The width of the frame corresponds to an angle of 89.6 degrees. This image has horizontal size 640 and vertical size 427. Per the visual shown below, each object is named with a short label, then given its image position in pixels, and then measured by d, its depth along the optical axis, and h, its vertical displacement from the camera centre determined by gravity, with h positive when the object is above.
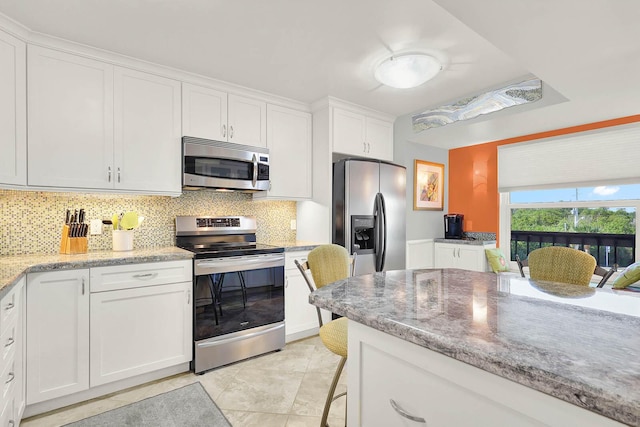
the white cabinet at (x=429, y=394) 0.61 -0.42
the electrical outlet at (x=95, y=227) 2.59 -0.11
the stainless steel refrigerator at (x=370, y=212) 3.25 +0.01
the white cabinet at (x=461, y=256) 3.89 -0.55
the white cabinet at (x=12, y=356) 1.47 -0.73
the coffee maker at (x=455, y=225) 4.36 -0.17
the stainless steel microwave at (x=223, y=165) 2.74 +0.43
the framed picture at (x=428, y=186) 4.27 +0.37
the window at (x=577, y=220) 3.23 -0.09
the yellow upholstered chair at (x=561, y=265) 1.62 -0.27
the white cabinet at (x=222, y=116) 2.78 +0.89
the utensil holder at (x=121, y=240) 2.55 -0.22
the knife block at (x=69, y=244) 2.37 -0.23
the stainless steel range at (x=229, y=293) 2.53 -0.68
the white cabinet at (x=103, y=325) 1.96 -0.76
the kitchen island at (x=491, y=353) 0.57 -0.29
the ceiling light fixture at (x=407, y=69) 2.37 +1.09
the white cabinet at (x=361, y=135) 3.42 +0.88
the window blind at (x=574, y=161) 3.15 +0.57
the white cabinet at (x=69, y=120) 2.16 +0.65
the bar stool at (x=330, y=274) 1.59 -0.36
